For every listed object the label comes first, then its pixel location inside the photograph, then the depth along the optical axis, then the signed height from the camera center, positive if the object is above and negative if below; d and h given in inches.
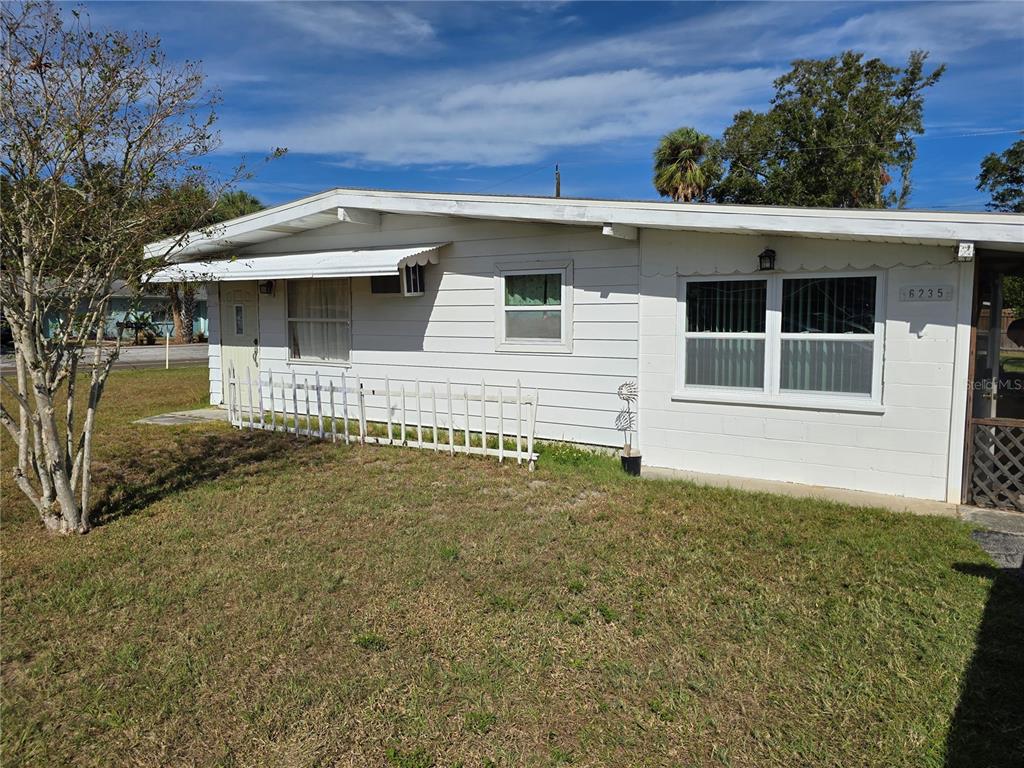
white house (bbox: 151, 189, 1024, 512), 228.7 +4.2
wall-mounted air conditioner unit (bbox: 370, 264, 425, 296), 332.8 +22.8
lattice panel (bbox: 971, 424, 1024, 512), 219.9 -48.5
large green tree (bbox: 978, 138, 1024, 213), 966.4 +218.6
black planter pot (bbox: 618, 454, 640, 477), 266.8 -56.4
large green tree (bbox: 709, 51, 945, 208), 957.2 +286.7
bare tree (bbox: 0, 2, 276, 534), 187.3 +31.6
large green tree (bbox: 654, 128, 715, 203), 965.8 +238.2
